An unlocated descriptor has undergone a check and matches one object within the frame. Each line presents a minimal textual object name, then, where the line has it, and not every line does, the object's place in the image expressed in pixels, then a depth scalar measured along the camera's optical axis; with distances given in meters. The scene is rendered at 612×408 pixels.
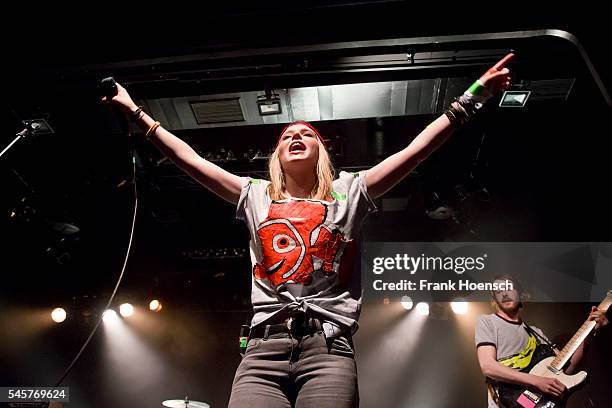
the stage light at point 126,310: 7.03
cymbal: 5.11
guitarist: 3.21
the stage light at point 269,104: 4.02
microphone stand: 4.36
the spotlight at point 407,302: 6.55
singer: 1.39
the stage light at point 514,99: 3.94
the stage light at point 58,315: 6.84
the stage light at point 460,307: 6.52
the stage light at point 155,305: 6.99
